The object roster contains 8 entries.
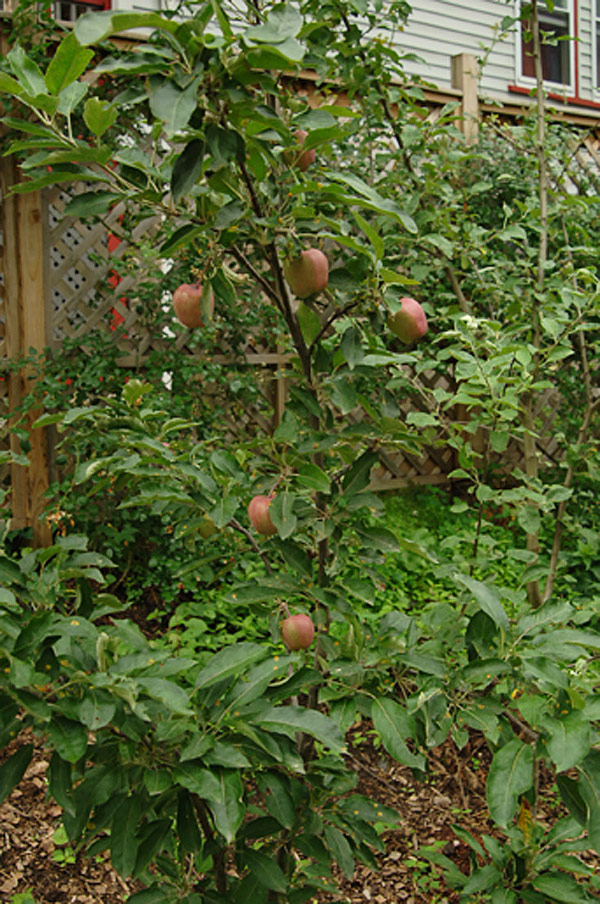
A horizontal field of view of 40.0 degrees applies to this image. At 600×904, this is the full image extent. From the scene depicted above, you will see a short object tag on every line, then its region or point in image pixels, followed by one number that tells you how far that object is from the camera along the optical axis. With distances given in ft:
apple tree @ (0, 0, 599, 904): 3.25
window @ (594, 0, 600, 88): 30.66
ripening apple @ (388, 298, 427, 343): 4.35
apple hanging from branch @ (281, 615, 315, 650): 4.71
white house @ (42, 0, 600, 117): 26.40
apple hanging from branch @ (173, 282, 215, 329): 4.41
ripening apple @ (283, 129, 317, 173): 3.98
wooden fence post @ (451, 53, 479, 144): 15.96
